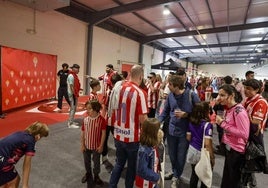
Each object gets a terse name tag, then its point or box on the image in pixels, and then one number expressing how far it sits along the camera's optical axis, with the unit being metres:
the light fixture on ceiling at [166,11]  7.34
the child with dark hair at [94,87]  3.40
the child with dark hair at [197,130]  2.01
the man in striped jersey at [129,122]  1.84
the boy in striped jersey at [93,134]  2.20
